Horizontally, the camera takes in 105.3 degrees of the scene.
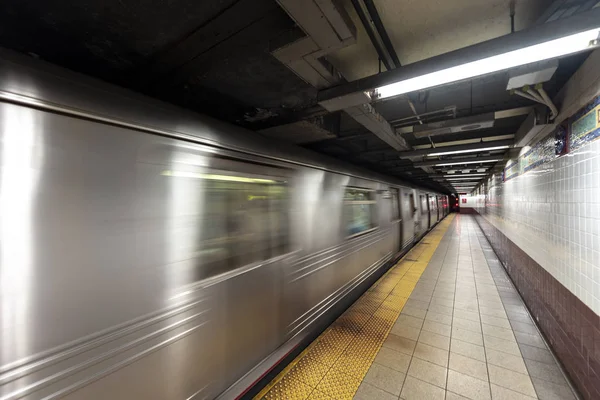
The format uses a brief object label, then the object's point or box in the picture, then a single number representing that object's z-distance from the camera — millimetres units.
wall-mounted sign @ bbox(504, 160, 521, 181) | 4316
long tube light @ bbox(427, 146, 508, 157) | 3886
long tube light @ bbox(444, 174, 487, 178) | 8673
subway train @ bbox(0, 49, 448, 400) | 941
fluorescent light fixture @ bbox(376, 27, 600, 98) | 1214
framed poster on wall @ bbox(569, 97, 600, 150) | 1658
